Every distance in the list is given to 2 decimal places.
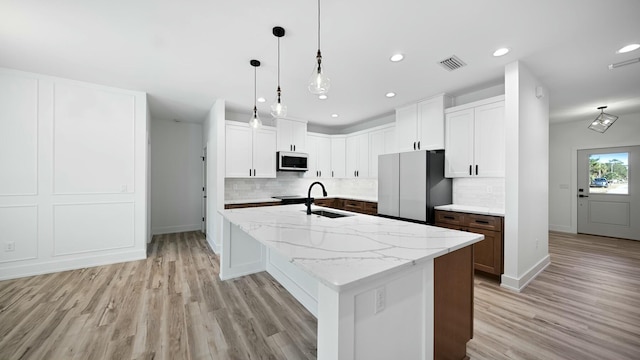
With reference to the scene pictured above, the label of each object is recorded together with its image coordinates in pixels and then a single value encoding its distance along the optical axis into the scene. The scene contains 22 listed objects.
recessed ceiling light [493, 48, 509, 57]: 2.47
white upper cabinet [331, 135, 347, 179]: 5.86
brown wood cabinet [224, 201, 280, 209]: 4.25
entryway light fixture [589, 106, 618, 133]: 4.60
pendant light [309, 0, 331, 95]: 1.85
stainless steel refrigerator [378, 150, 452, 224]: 3.52
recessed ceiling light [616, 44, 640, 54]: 2.37
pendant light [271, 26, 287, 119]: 2.19
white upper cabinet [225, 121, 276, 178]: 4.38
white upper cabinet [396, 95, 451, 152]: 3.75
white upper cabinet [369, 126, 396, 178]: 4.78
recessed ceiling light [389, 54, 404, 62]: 2.61
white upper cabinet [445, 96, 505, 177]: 3.14
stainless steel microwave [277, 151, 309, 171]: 4.99
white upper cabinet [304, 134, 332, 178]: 5.64
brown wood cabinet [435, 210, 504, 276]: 2.91
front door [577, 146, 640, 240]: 4.90
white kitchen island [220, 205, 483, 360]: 1.01
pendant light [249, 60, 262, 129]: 2.75
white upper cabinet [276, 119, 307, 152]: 5.06
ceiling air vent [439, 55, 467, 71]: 2.67
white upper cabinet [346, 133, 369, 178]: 5.34
